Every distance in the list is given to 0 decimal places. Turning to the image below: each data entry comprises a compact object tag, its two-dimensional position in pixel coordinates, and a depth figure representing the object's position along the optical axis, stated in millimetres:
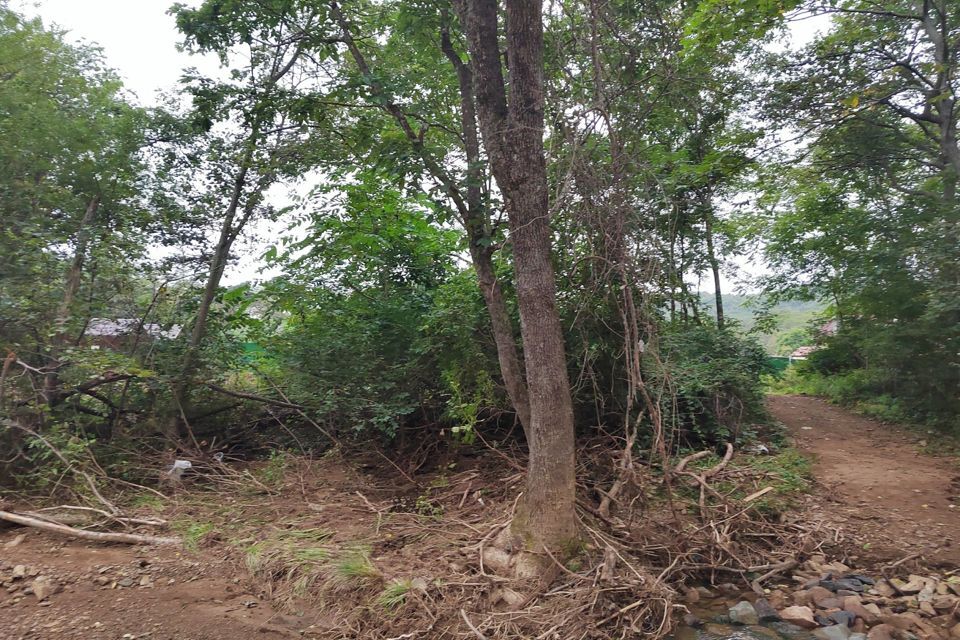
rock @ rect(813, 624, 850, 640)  3990
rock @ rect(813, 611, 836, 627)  4137
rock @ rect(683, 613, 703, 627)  4207
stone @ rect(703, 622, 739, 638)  4125
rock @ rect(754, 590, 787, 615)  4461
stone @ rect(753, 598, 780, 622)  4293
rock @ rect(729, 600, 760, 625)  4277
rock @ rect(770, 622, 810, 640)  4086
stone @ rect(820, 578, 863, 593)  4555
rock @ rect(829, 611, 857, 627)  4107
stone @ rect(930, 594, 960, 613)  4203
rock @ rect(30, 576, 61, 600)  4129
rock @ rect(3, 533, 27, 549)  4973
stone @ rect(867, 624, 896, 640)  3896
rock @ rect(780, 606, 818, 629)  4137
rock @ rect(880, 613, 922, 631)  4016
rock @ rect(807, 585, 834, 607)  4402
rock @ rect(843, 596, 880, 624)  4125
